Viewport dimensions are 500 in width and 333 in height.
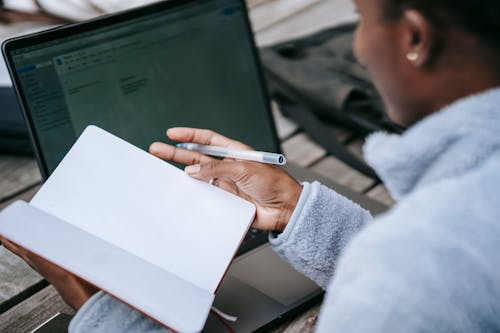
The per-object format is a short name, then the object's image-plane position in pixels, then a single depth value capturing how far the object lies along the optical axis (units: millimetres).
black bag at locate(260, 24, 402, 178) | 1273
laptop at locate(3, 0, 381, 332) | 840
